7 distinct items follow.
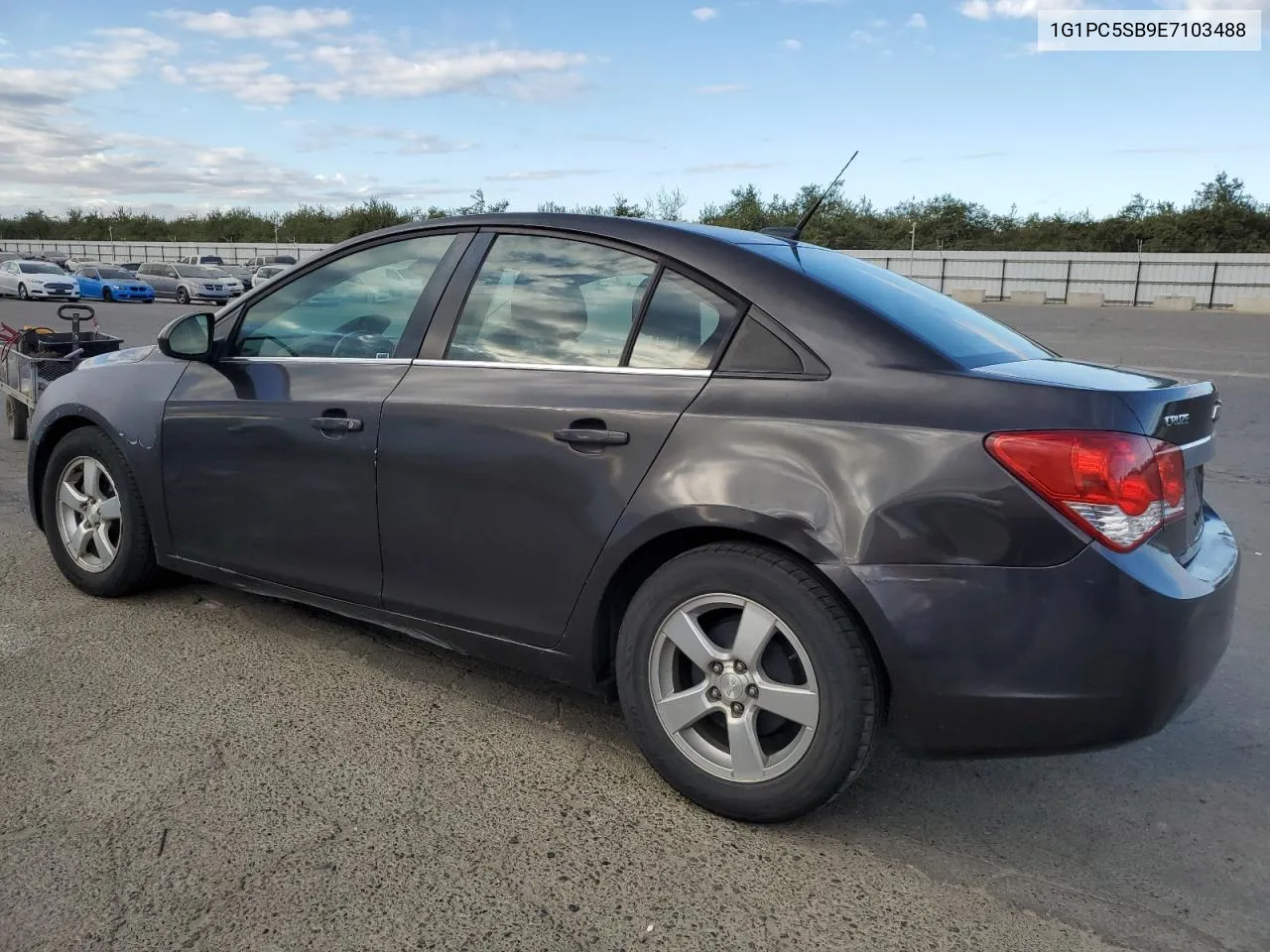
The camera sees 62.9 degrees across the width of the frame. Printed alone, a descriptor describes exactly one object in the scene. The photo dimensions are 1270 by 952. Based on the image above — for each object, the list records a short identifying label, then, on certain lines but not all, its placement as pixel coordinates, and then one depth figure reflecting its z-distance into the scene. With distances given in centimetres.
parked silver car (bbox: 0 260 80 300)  3407
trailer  711
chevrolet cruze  243
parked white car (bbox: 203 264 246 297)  3681
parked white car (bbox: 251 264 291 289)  3480
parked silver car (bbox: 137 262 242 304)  3591
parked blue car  3469
